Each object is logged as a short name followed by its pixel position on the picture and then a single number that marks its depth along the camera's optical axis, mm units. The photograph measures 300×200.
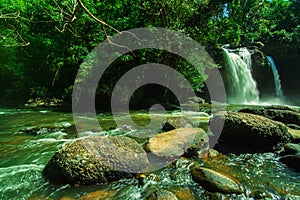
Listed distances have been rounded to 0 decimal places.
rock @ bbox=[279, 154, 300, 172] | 3820
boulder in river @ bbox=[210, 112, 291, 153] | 4699
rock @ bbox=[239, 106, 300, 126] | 6847
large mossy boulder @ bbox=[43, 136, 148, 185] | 3141
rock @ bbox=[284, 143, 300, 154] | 4268
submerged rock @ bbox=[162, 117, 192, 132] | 5853
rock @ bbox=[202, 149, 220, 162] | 4259
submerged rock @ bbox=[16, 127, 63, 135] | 5816
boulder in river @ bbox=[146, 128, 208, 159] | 4074
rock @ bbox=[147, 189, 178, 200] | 2741
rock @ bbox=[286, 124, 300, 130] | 6228
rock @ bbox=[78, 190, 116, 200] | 2826
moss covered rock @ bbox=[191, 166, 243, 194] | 2988
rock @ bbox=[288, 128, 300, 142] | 5023
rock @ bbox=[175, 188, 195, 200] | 2900
